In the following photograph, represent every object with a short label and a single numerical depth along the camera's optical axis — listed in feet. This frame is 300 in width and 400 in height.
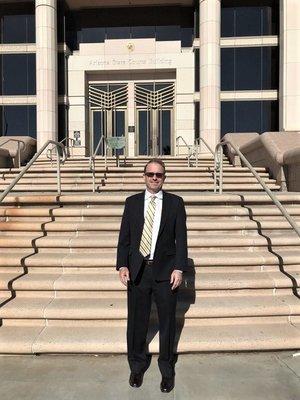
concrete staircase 13.76
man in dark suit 11.43
